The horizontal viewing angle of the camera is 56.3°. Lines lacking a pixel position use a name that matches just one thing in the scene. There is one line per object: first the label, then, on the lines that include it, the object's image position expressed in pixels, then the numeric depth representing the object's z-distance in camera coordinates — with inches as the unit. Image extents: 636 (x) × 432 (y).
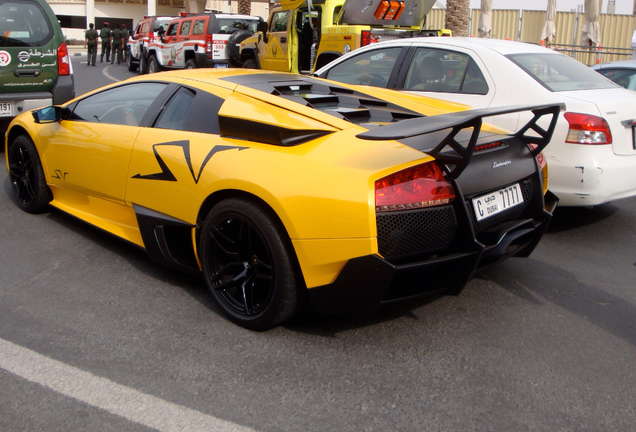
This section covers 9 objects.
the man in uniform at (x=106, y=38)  1152.9
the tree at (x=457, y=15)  698.8
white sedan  182.1
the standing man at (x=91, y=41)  1056.7
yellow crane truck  433.1
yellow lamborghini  109.7
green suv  284.2
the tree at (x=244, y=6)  1229.4
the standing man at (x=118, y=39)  1134.5
